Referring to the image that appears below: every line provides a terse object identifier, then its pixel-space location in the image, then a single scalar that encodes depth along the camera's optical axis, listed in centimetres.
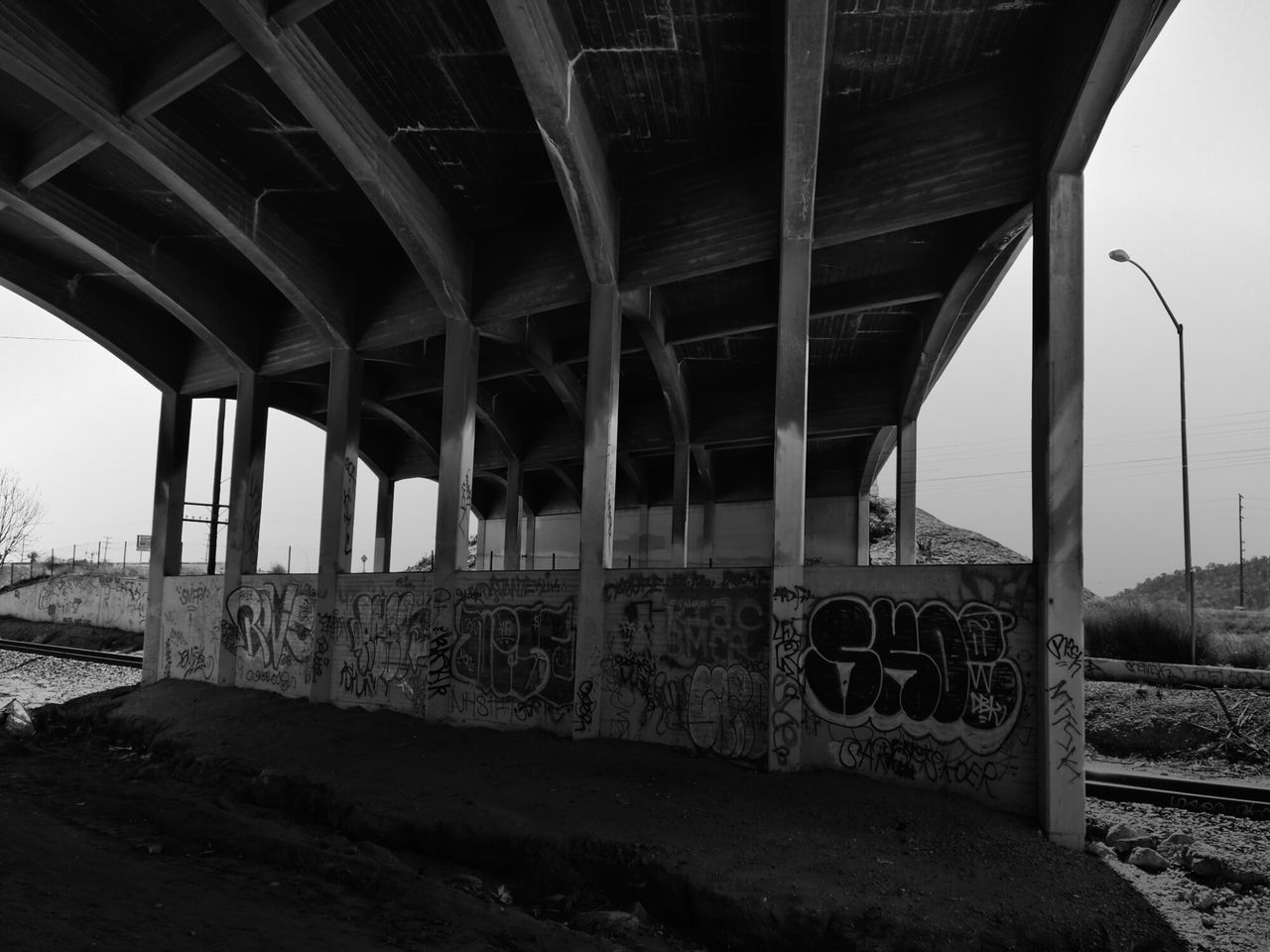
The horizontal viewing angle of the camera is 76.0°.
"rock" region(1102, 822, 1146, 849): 934
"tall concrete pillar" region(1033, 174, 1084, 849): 893
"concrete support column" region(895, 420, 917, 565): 2217
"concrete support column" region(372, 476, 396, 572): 2948
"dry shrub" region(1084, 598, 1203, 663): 1894
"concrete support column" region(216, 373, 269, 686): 1881
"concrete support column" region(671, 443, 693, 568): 2411
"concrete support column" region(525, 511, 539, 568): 3631
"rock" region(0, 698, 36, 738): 1523
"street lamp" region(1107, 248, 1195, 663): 1908
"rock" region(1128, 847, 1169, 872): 867
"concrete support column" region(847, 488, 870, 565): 3155
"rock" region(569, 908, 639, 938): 736
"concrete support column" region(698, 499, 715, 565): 3022
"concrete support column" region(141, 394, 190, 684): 2045
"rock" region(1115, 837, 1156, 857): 919
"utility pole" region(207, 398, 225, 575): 2479
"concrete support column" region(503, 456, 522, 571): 2761
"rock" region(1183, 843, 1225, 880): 845
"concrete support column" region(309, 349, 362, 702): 1670
